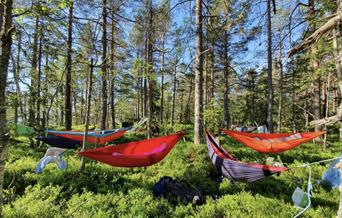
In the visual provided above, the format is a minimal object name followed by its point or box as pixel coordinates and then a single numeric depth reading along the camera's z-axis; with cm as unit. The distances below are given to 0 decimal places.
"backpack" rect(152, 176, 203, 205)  353
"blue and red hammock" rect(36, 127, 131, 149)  546
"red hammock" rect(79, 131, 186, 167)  340
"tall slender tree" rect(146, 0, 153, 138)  647
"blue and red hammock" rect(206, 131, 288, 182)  329
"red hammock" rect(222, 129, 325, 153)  466
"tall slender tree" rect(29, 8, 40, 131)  527
